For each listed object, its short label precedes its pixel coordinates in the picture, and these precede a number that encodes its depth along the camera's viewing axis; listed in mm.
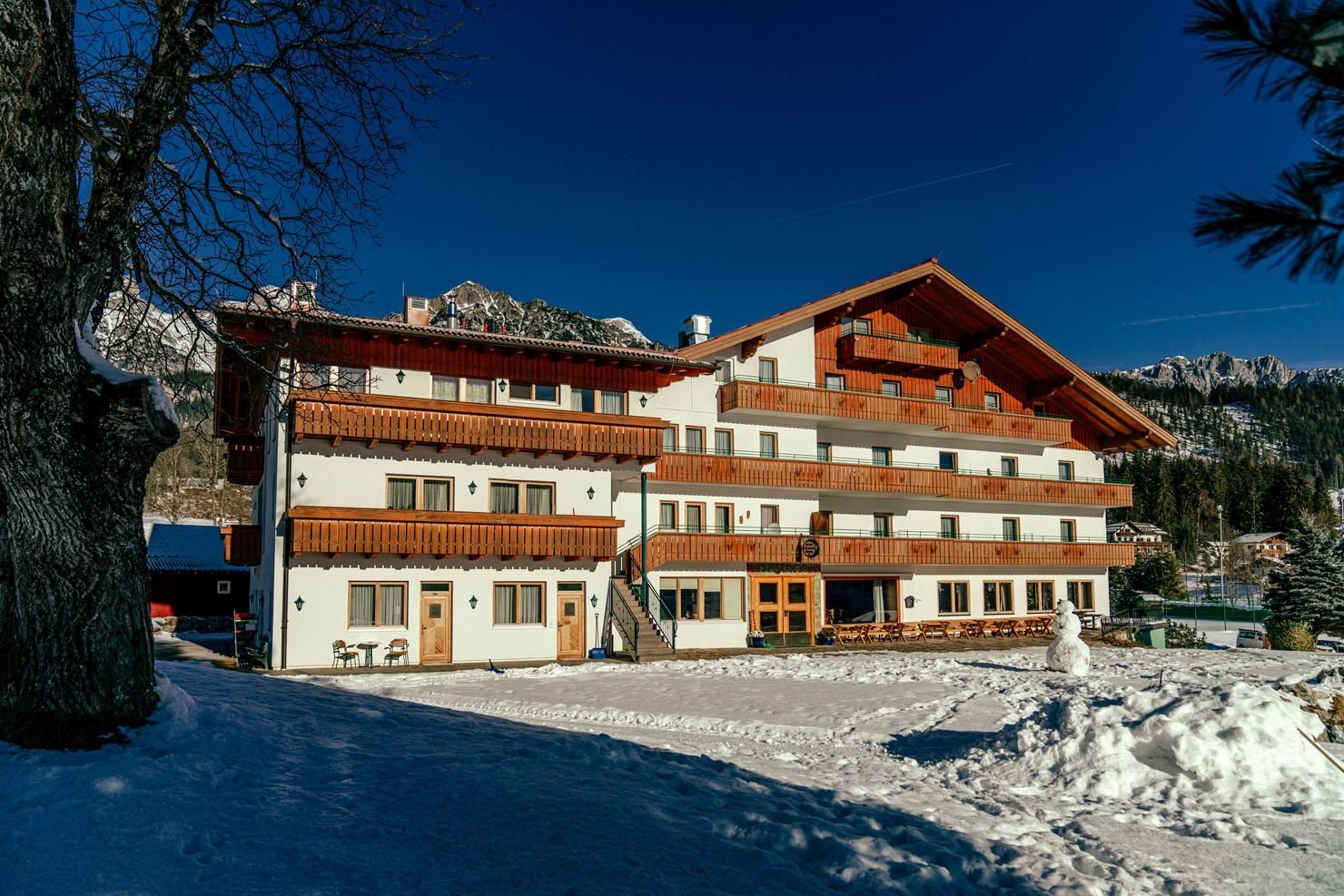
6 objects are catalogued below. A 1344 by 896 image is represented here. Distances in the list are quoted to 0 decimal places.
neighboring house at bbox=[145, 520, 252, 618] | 44562
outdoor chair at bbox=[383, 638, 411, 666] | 26391
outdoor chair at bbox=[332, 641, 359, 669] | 25864
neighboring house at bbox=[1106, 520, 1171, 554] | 135000
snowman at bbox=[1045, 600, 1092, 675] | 24969
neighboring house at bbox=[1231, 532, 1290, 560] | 125375
